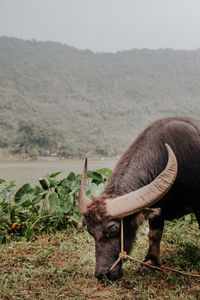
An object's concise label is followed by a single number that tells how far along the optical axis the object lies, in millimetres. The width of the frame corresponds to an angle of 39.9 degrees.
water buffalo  1858
